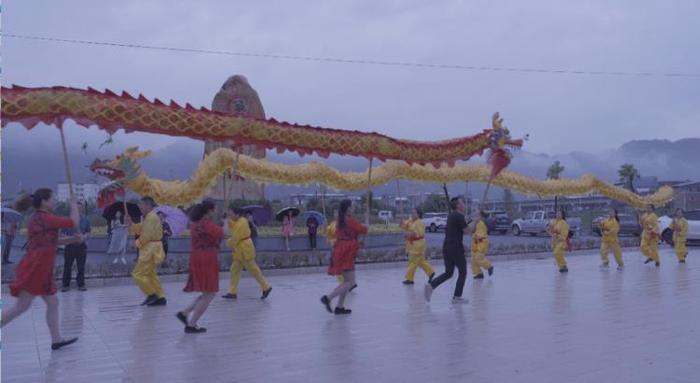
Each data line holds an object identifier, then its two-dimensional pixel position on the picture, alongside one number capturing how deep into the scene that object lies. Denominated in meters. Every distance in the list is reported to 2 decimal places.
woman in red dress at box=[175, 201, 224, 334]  7.31
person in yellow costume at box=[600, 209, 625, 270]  15.30
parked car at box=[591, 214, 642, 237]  30.39
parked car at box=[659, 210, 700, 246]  24.45
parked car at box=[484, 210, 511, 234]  36.88
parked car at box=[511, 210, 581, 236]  33.44
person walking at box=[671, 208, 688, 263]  16.50
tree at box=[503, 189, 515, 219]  41.12
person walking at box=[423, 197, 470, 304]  9.33
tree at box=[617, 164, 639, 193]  49.65
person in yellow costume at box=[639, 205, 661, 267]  16.05
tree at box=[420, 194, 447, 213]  52.78
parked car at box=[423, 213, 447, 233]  40.16
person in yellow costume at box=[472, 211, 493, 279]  13.22
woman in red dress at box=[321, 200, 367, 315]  8.53
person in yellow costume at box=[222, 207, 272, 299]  10.30
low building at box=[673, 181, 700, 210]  45.38
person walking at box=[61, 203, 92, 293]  11.29
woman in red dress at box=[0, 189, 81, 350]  6.14
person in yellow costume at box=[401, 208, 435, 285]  11.76
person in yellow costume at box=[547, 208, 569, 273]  14.49
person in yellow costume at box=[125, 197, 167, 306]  9.57
